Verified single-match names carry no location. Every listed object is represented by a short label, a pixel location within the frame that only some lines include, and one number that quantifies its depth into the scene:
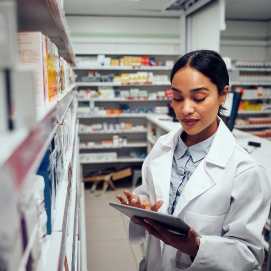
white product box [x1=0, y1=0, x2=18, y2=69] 0.50
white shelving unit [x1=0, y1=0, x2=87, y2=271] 0.42
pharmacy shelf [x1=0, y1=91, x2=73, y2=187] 0.40
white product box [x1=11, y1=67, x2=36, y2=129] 0.53
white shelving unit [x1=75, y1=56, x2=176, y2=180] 5.85
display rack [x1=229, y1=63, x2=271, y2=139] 6.51
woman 1.29
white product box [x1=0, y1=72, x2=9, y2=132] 0.51
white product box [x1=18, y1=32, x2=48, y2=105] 1.09
